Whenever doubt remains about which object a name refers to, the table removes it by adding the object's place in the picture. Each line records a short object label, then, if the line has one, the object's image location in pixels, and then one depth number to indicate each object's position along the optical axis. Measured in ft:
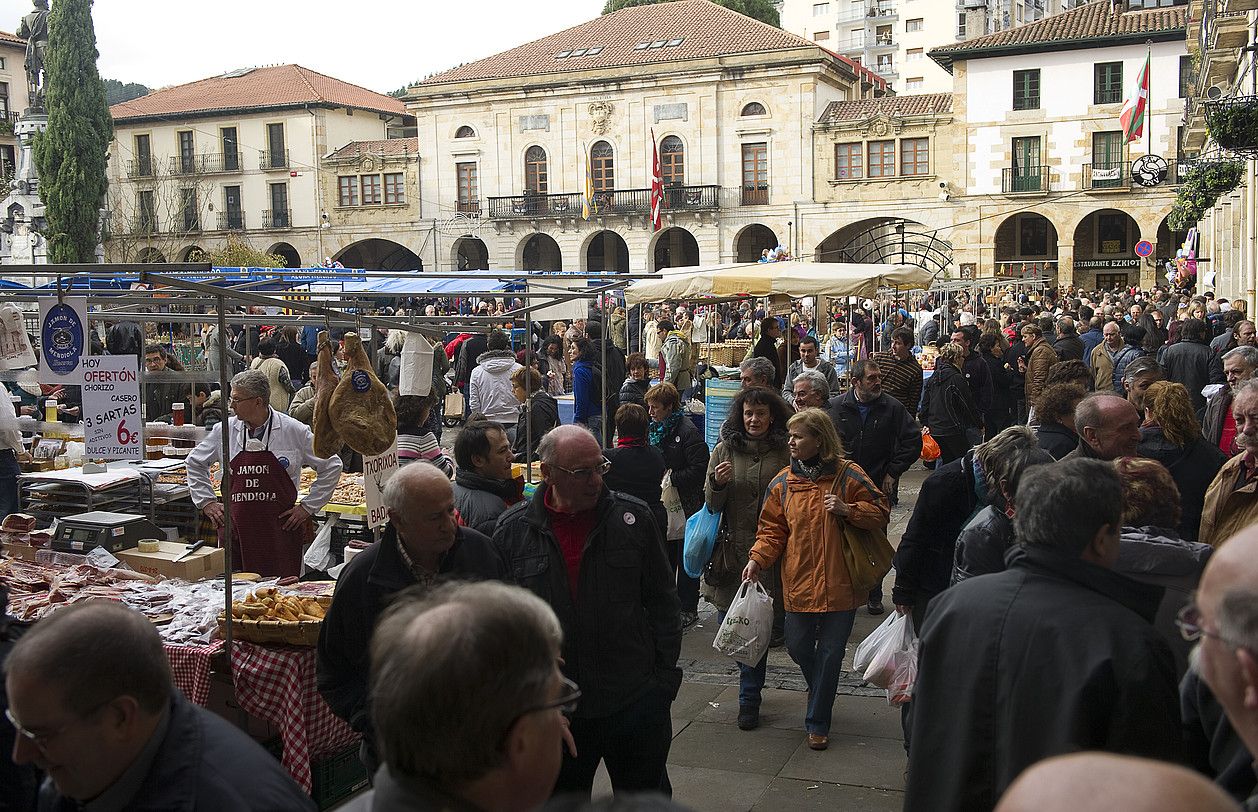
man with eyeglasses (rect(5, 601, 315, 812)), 7.12
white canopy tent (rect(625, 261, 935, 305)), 38.09
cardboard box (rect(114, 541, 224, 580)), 19.76
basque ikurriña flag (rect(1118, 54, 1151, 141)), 76.33
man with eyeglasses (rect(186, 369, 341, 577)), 20.24
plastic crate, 15.34
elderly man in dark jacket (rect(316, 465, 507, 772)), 11.72
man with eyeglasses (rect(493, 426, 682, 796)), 12.46
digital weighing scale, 20.17
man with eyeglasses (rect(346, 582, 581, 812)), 5.73
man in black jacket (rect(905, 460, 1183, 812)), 8.23
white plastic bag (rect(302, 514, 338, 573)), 22.18
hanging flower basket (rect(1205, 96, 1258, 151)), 39.73
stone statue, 56.29
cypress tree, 128.06
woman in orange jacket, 17.19
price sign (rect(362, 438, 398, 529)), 16.79
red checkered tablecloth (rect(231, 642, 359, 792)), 14.61
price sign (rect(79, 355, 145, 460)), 17.98
